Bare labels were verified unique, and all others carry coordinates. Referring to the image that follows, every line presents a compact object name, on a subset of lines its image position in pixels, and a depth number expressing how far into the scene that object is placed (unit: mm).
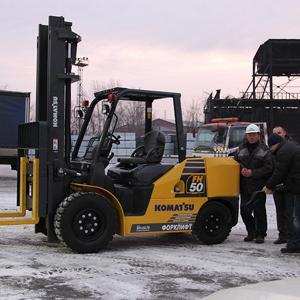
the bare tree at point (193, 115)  56797
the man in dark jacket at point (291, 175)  7750
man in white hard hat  8484
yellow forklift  7410
